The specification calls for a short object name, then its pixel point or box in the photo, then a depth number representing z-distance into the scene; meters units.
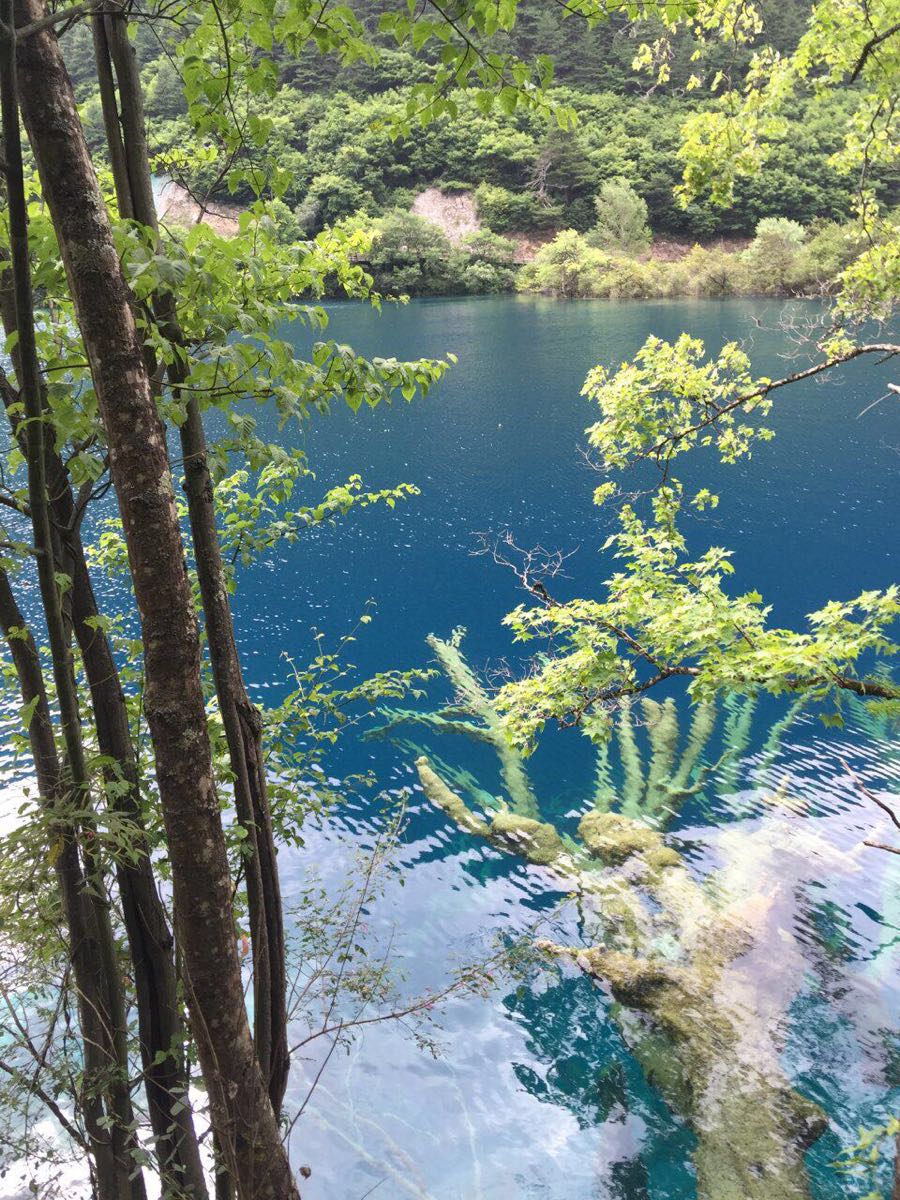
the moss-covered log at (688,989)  5.54
